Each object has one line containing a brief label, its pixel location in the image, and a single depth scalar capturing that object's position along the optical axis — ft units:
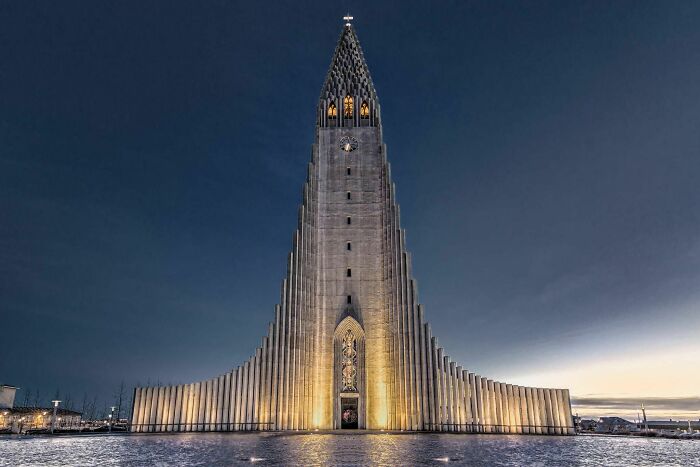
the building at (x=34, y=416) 218.38
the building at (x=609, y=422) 295.93
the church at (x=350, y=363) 132.16
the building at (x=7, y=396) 240.53
